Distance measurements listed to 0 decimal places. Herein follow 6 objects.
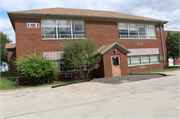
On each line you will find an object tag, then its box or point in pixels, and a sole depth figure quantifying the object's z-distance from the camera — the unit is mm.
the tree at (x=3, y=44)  34781
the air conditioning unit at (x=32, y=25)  14630
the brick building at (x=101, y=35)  14461
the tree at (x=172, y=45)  19925
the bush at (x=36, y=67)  11727
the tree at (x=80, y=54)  13398
